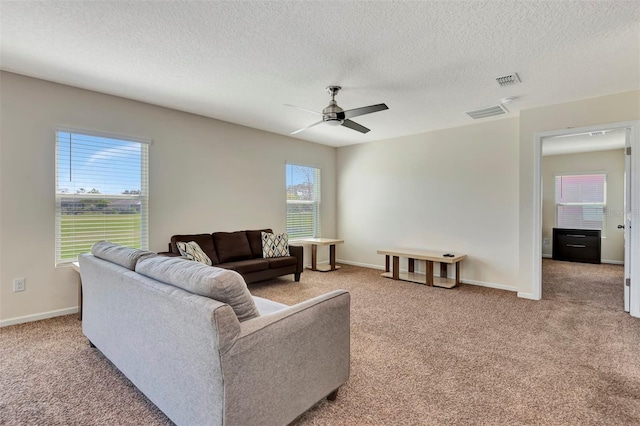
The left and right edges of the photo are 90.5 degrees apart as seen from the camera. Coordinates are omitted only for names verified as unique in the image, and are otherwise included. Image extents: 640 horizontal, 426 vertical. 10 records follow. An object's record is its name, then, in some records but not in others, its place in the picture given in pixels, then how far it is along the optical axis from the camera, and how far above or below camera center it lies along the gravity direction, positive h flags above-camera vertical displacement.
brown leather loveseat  4.30 -0.63
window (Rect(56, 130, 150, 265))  3.52 +0.23
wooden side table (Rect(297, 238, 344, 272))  5.91 -0.80
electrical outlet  3.24 -0.75
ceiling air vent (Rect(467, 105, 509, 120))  4.25 +1.41
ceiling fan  3.16 +1.03
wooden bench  4.87 -0.89
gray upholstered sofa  1.36 -0.67
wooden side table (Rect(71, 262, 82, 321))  3.31 -0.87
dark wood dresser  6.77 -0.69
